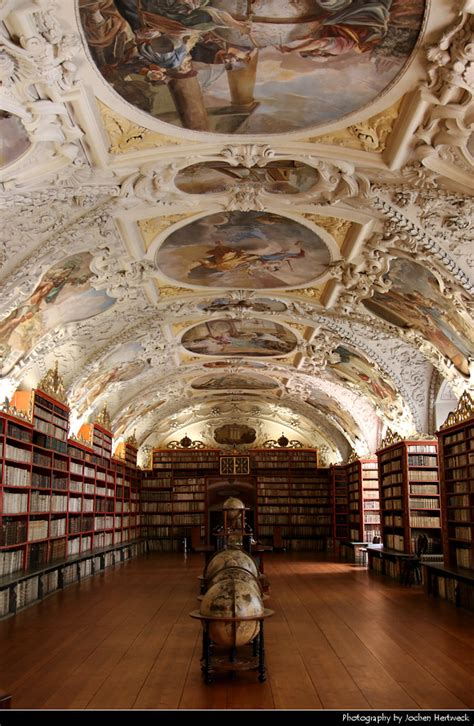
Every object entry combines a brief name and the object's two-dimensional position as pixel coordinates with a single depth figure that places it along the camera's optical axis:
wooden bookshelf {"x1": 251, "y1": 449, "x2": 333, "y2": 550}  27.23
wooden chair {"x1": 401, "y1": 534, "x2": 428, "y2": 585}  14.57
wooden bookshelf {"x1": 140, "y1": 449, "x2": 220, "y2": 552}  27.22
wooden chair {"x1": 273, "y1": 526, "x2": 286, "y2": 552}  25.49
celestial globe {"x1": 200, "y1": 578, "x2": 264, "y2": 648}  6.42
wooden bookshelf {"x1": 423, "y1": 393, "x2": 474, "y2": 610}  12.10
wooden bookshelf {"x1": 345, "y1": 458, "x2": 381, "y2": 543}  22.23
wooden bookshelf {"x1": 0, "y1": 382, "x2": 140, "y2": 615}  11.53
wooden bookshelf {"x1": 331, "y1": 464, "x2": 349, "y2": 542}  26.06
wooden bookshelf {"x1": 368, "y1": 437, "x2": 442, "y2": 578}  15.87
